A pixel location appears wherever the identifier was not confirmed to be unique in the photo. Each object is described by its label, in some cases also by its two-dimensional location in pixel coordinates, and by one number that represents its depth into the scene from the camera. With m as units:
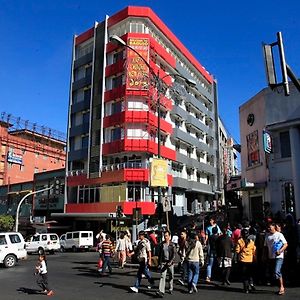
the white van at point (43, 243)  25.70
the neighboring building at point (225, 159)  50.17
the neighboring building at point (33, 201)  35.77
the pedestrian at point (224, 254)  8.87
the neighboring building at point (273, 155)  15.20
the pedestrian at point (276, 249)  7.79
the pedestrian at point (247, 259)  8.19
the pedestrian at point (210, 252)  9.51
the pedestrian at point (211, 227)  10.22
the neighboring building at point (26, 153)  47.63
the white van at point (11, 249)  15.06
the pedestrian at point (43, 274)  8.65
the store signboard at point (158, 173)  12.26
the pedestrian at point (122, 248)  13.25
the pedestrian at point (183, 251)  9.47
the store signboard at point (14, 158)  47.62
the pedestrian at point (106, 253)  11.55
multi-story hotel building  30.99
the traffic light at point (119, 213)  17.92
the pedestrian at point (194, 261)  8.41
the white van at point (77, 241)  27.55
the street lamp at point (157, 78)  11.92
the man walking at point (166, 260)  8.05
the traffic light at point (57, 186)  21.47
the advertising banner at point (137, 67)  31.86
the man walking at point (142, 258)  8.66
